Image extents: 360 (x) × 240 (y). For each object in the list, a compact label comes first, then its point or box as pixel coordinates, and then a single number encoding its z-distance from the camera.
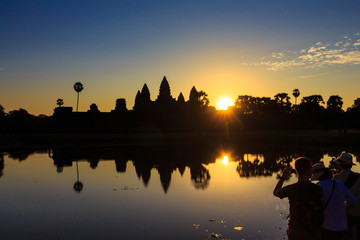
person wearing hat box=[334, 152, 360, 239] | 4.56
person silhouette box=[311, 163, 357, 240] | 4.03
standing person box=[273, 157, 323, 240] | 3.90
